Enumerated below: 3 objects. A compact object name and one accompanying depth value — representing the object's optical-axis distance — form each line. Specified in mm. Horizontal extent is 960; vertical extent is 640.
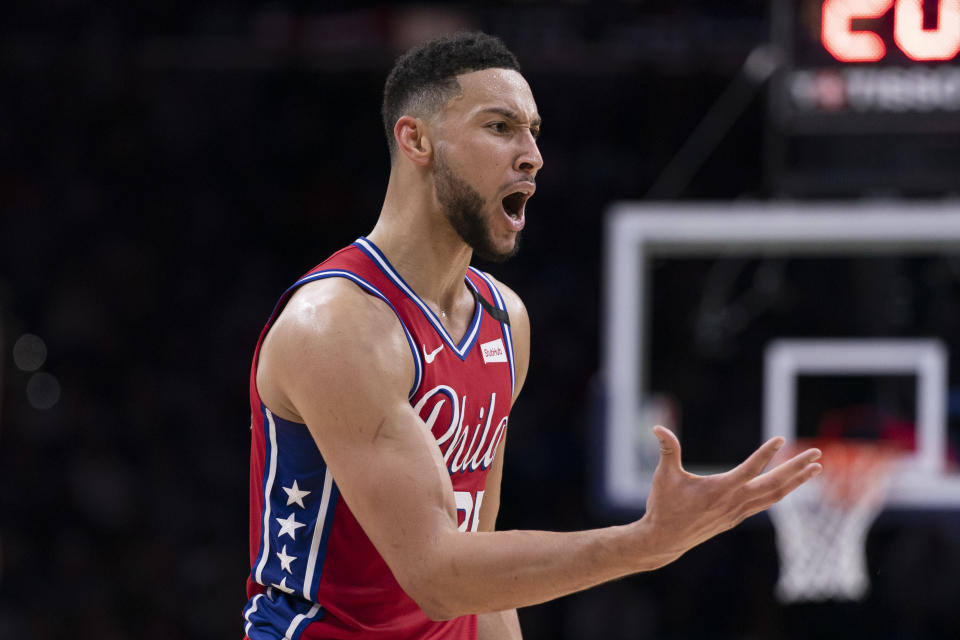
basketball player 4324
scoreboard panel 10531
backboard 13531
